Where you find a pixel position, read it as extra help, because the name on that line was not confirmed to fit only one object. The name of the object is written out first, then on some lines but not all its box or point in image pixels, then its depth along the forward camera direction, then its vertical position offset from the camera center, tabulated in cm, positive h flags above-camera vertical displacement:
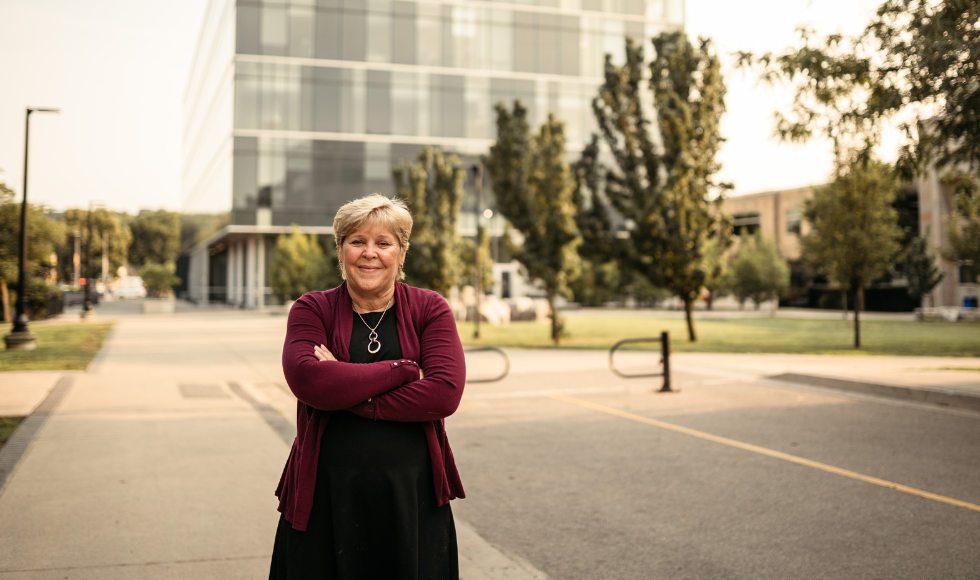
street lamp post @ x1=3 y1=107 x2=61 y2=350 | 1908 -85
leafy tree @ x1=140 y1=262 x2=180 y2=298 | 4509 +116
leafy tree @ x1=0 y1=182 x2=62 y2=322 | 2547 +200
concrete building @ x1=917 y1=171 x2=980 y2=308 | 4728 +348
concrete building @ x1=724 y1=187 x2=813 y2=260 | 6638 +773
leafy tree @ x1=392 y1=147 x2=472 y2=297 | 2988 +279
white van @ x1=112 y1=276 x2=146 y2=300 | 8856 +99
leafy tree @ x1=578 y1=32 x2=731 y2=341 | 2397 +436
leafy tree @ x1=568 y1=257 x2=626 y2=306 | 5734 +85
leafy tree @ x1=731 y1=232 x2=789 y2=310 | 4903 +174
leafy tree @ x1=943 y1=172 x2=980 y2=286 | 3281 +258
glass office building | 4728 +1387
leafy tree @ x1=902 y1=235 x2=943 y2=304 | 4331 +174
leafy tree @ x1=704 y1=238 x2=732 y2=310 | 5309 +91
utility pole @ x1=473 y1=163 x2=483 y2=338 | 2766 +232
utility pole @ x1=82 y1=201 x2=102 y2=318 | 3834 -39
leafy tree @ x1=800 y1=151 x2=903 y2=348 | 2186 +214
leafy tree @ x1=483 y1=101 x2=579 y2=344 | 2452 +329
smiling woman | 266 -42
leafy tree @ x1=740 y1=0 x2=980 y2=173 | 894 +285
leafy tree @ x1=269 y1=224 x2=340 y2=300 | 4497 +194
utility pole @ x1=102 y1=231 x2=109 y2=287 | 9260 +523
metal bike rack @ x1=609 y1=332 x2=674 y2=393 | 1277 -94
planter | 4672 -51
